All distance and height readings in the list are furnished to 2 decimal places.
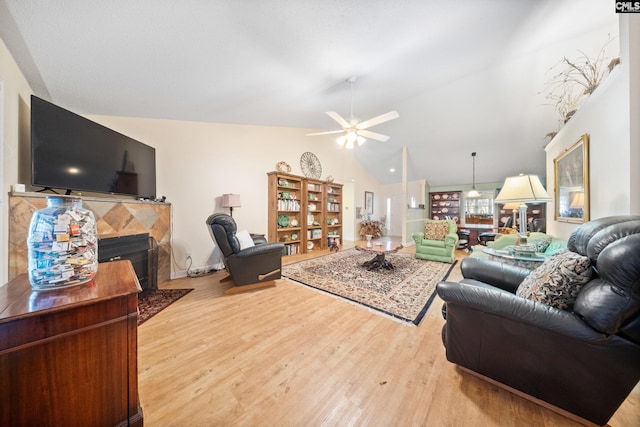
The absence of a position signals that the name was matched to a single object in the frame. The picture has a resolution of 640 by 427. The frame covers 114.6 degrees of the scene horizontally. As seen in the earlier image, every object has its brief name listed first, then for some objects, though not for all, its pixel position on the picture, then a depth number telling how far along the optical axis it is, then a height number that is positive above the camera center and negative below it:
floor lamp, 3.59 +0.20
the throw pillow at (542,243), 2.14 -0.35
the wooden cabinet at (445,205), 7.32 +0.25
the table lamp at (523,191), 1.91 +0.19
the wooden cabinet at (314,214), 5.05 -0.05
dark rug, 2.08 -1.02
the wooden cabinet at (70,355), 0.65 -0.50
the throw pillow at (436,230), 4.27 -0.40
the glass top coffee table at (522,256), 1.83 -0.42
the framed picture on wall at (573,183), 1.98 +0.32
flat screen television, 1.76 +0.59
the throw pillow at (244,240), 2.87 -0.39
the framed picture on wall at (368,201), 7.35 +0.38
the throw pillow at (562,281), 1.08 -0.39
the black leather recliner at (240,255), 2.48 -0.55
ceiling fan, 2.70 +1.22
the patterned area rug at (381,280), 2.26 -1.00
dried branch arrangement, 2.08 +1.96
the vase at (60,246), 0.78 -0.13
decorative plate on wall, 5.12 +1.22
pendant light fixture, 5.53 +0.54
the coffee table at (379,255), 3.43 -0.76
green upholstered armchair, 4.04 -0.60
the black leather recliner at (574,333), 0.91 -0.63
